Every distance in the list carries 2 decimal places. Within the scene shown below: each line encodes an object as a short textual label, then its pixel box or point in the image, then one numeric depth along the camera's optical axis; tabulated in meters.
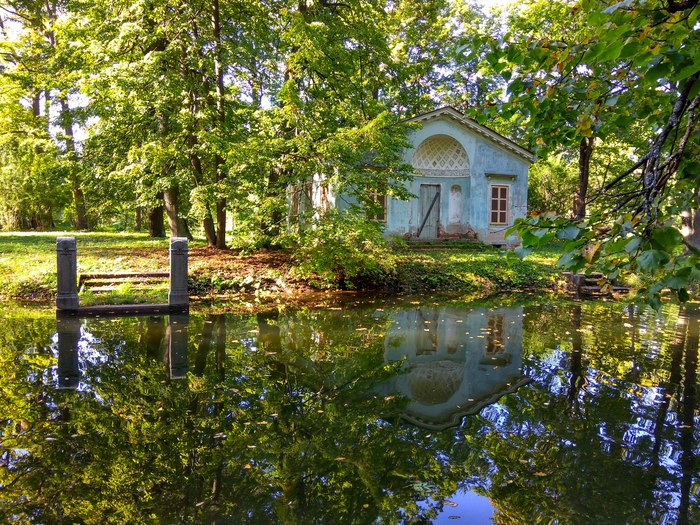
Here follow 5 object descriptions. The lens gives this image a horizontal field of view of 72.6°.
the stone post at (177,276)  9.92
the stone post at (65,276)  9.22
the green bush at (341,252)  12.22
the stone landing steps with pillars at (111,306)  9.24
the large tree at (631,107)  2.22
